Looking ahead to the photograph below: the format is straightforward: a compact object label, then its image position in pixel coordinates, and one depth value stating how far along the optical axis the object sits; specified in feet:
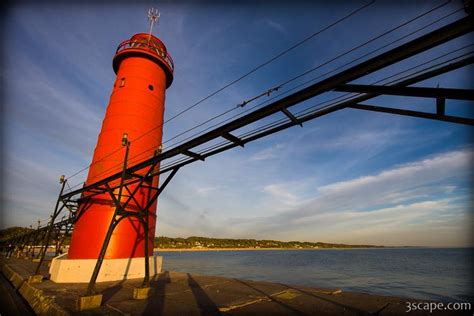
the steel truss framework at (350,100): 12.93
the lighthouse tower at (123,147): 39.60
